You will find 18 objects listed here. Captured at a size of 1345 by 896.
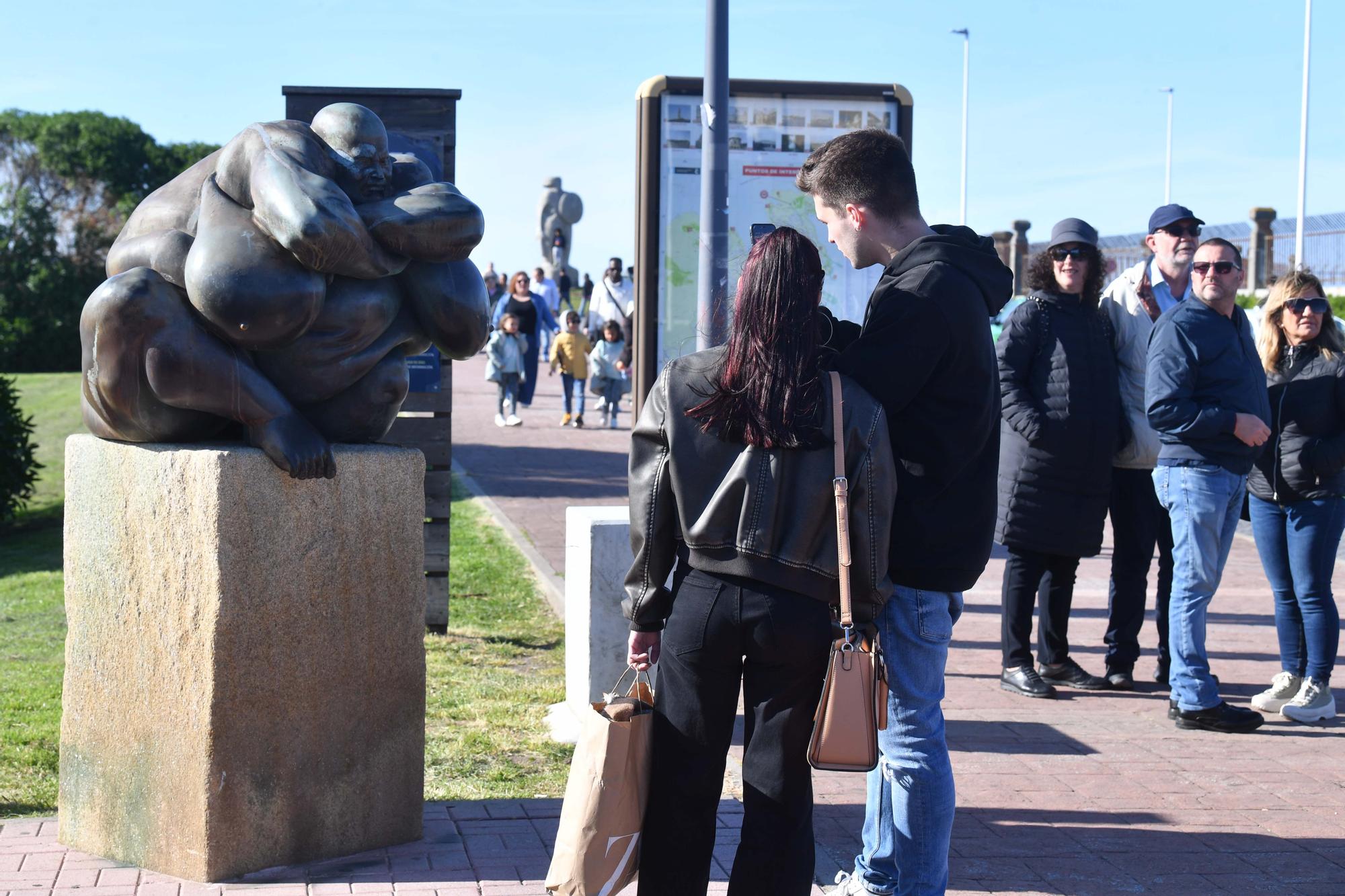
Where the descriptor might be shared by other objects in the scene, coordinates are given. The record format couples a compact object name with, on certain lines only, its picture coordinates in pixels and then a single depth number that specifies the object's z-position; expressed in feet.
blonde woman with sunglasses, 19.80
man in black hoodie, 10.62
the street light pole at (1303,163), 107.04
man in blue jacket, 18.97
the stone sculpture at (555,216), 128.36
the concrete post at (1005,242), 124.77
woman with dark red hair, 10.00
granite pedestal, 12.44
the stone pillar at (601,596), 17.93
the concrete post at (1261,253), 106.83
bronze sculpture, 12.26
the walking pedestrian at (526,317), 64.23
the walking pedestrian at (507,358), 59.31
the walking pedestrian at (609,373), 62.18
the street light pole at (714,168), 19.49
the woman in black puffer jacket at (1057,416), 20.71
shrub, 36.96
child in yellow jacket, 63.05
